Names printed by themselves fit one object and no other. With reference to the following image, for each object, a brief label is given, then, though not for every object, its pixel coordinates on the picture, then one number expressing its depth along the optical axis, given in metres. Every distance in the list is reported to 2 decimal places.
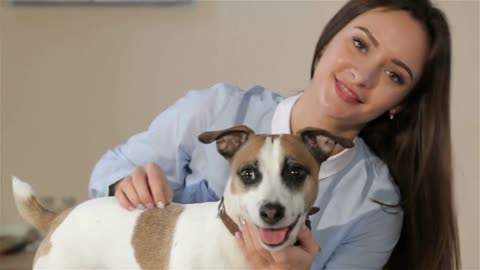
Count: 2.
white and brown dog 1.05
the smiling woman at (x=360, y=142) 1.34
